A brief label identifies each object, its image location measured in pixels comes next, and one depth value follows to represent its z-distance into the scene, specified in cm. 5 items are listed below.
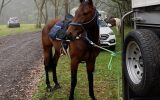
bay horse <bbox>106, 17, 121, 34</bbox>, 1819
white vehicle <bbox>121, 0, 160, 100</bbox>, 286
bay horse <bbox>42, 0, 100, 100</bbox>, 454
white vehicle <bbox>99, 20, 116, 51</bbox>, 1217
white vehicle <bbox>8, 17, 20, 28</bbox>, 3846
